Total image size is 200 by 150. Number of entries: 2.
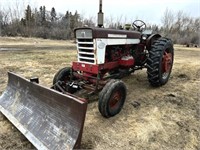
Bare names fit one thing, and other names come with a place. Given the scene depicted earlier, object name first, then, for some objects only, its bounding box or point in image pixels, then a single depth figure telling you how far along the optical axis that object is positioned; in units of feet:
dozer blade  5.52
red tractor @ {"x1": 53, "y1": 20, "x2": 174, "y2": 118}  7.89
